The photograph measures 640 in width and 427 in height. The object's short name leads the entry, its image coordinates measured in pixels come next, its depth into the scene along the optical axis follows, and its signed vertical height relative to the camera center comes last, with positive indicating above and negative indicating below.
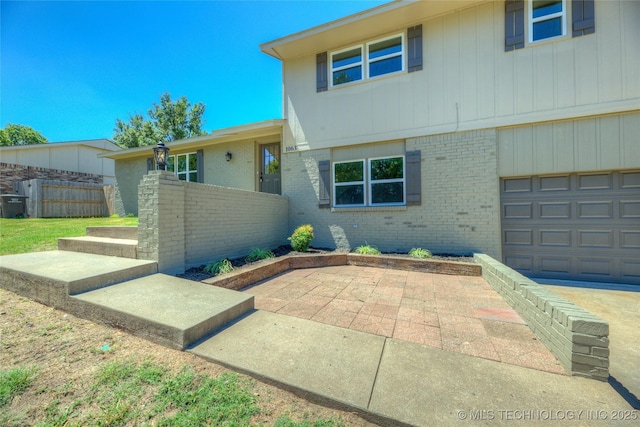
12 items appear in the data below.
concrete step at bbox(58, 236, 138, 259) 4.25 -0.58
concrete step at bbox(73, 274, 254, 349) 2.41 -1.09
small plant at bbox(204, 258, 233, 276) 4.50 -1.03
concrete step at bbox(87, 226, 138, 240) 4.99 -0.37
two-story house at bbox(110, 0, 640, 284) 5.14 +2.05
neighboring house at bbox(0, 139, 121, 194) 12.24 +3.52
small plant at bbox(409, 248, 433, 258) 6.02 -1.06
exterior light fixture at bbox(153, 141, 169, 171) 4.44 +1.11
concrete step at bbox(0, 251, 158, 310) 3.09 -0.82
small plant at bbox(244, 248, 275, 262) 5.76 -1.03
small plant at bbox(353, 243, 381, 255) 6.49 -1.05
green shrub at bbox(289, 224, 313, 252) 6.73 -0.74
